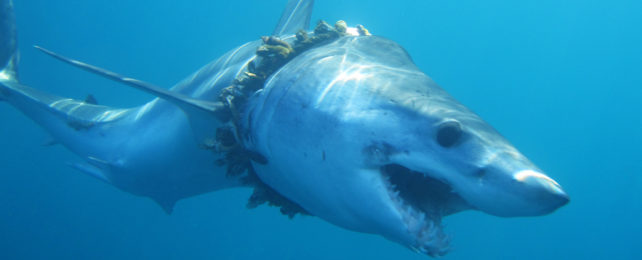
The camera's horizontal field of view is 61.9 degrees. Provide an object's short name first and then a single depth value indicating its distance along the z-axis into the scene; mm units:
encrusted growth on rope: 1206
